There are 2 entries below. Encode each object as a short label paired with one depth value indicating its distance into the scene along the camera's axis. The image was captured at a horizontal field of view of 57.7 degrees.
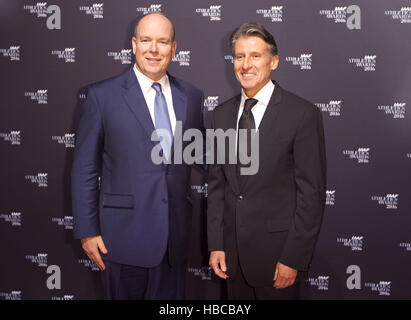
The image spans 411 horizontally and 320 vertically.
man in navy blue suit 2.08
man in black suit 1.91
